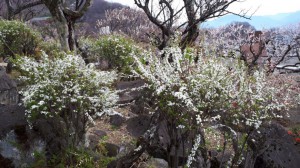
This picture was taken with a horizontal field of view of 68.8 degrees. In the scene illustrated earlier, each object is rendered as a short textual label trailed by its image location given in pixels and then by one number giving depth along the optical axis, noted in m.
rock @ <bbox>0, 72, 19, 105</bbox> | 5.20
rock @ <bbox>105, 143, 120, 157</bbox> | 4.06
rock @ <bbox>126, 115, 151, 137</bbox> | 5.00
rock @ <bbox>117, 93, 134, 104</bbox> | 6.06
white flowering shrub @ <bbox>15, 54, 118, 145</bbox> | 3.01
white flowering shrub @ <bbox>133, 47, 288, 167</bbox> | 2.50
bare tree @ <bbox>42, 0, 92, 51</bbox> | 4.37
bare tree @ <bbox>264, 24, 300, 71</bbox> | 10.94
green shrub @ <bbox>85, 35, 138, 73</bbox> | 8.93
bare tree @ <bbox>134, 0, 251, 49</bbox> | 7.20
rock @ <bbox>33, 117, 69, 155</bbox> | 3.46
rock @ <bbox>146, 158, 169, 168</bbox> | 3.39
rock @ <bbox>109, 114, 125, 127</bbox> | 5.40
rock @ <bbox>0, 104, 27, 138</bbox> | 3.48
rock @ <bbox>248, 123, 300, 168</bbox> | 3.60
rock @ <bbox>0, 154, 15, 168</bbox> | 3.37
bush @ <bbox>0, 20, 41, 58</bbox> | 8.83
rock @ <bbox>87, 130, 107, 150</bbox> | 4.13
